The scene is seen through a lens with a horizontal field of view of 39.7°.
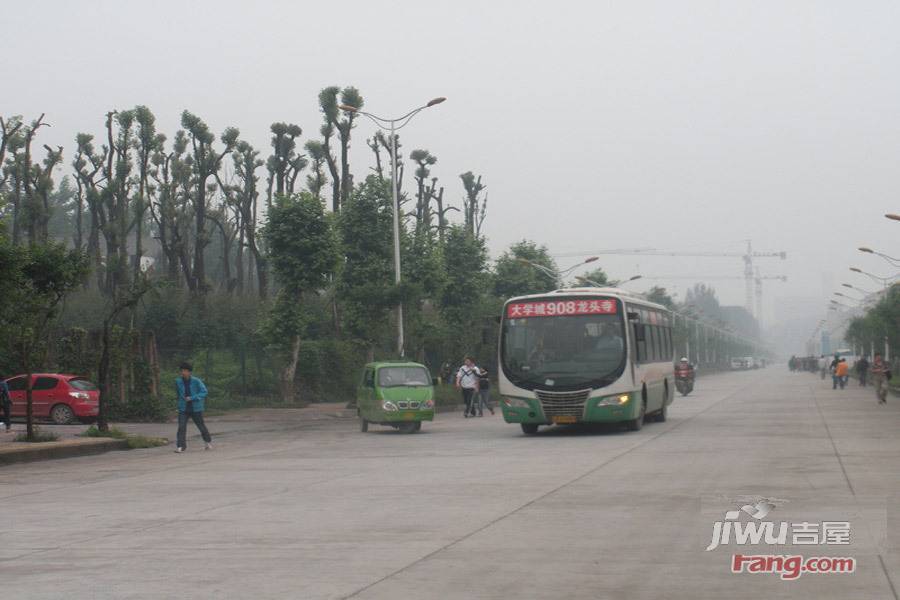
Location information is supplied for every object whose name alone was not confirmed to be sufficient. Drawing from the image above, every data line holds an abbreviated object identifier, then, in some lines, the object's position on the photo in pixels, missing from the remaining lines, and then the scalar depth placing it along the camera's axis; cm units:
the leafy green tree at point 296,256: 4228
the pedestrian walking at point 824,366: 9254
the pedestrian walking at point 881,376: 4250
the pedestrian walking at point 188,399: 2488
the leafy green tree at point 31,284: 2214
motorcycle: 5612
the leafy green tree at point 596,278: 8781
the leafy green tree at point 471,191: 8225
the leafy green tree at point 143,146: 6075
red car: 3522
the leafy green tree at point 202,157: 5878
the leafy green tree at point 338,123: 5688
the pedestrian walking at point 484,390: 4141
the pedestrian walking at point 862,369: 6712
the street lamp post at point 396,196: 4338
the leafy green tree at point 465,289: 5644
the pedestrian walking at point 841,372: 6506
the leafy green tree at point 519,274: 6794
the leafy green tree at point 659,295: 13695
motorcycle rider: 5622
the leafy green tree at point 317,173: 6625
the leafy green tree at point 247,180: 6838
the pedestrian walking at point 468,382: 3972
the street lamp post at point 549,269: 6662
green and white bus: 2664
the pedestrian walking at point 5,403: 3003
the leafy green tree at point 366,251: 4553
